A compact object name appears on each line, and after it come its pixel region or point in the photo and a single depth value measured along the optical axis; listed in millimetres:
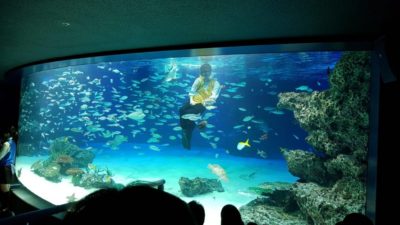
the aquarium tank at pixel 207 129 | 6957
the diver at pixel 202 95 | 9906
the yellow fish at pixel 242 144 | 9595
